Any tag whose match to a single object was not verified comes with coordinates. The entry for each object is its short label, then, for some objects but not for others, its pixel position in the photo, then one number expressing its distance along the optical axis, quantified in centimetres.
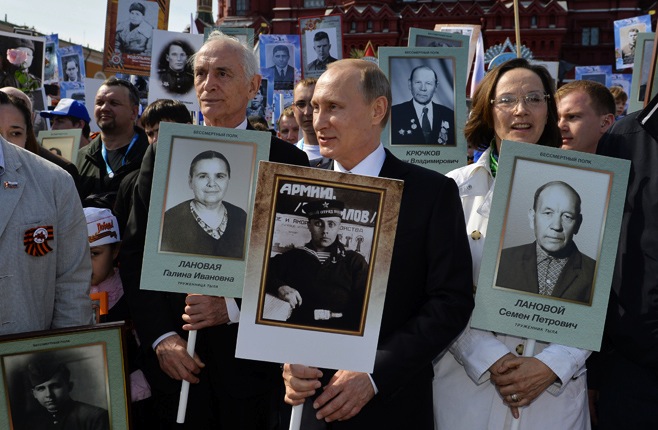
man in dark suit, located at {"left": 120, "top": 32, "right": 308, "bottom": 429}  327
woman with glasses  300
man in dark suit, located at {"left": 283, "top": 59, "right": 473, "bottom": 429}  281
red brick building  3991
